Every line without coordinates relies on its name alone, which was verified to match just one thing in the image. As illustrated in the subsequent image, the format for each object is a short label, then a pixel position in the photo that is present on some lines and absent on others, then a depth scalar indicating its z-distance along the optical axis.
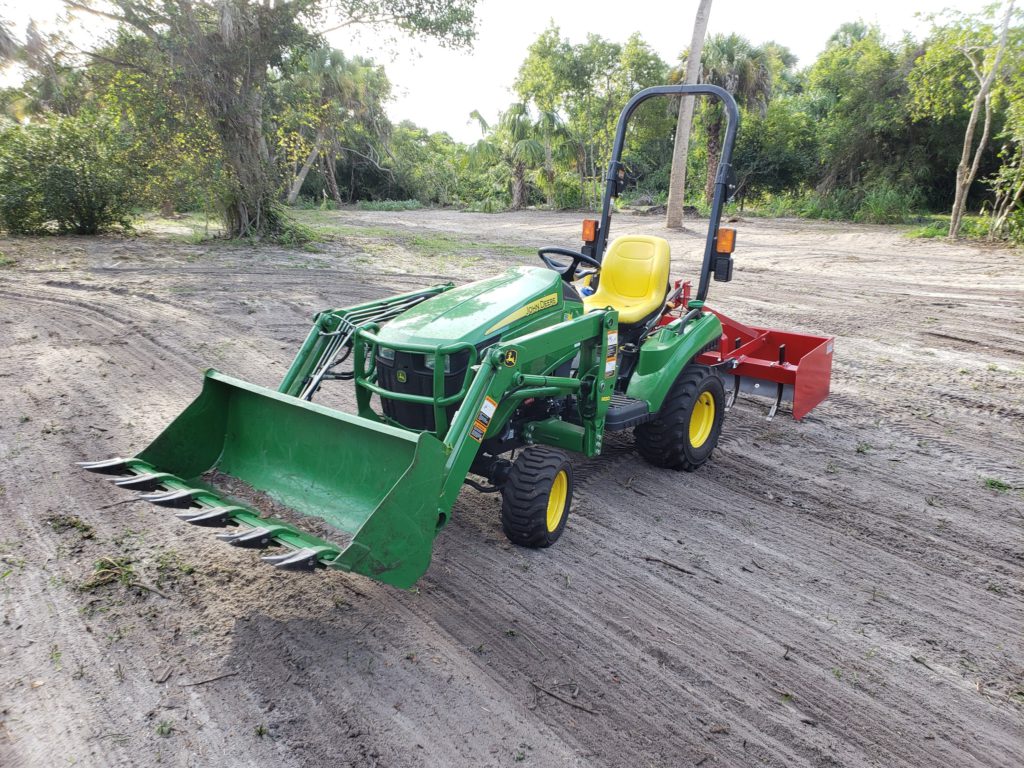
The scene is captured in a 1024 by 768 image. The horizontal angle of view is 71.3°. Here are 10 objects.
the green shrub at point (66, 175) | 13.50
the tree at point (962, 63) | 14.27
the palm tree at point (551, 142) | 29.22
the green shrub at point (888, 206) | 21.47
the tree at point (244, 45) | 12.32
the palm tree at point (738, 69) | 23.84
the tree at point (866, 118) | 23.39
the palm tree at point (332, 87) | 27.97
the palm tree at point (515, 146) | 29.73
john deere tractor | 2.95
